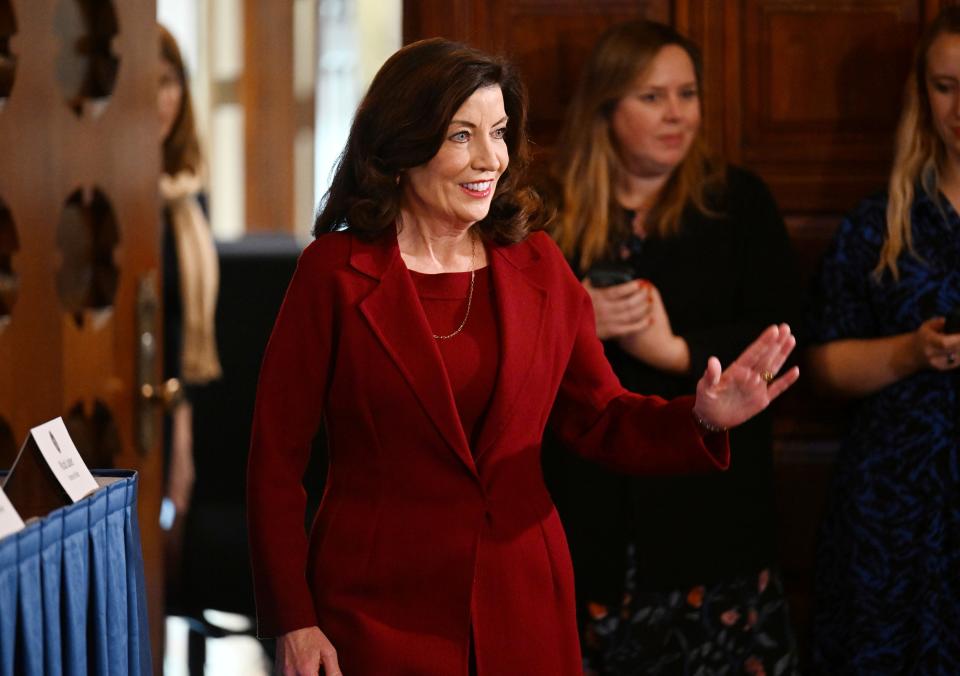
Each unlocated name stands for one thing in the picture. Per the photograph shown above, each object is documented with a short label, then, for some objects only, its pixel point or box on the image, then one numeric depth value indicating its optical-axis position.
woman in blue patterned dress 6.37
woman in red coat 5.42
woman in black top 6.35
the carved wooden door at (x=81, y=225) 5.96
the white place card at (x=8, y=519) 4.94
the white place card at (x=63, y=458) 5.09
